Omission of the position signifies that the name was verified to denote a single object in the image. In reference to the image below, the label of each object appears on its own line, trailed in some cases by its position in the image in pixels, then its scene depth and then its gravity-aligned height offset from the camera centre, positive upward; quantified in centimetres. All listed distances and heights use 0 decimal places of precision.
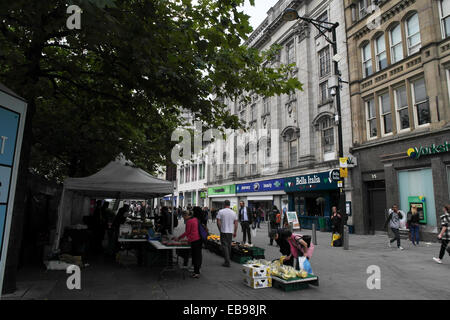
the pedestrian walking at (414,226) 1376 -65
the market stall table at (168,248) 751 -99
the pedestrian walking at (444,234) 904 -65
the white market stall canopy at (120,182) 896 +79
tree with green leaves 509 +303
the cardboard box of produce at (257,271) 650 -134
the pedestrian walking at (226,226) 934 -52
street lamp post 1184 +544
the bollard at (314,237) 1356 -121
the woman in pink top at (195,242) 760 -84
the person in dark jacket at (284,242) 762 -86
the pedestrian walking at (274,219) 1458 -44
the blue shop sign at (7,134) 407 +99
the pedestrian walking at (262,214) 2813 -41
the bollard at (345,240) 1252 -120
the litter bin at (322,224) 2075 -92
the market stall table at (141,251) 926 -133
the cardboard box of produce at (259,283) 647 -158
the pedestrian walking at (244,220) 1321 -47
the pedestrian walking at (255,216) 2302 -50
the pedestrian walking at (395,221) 1256 -40
